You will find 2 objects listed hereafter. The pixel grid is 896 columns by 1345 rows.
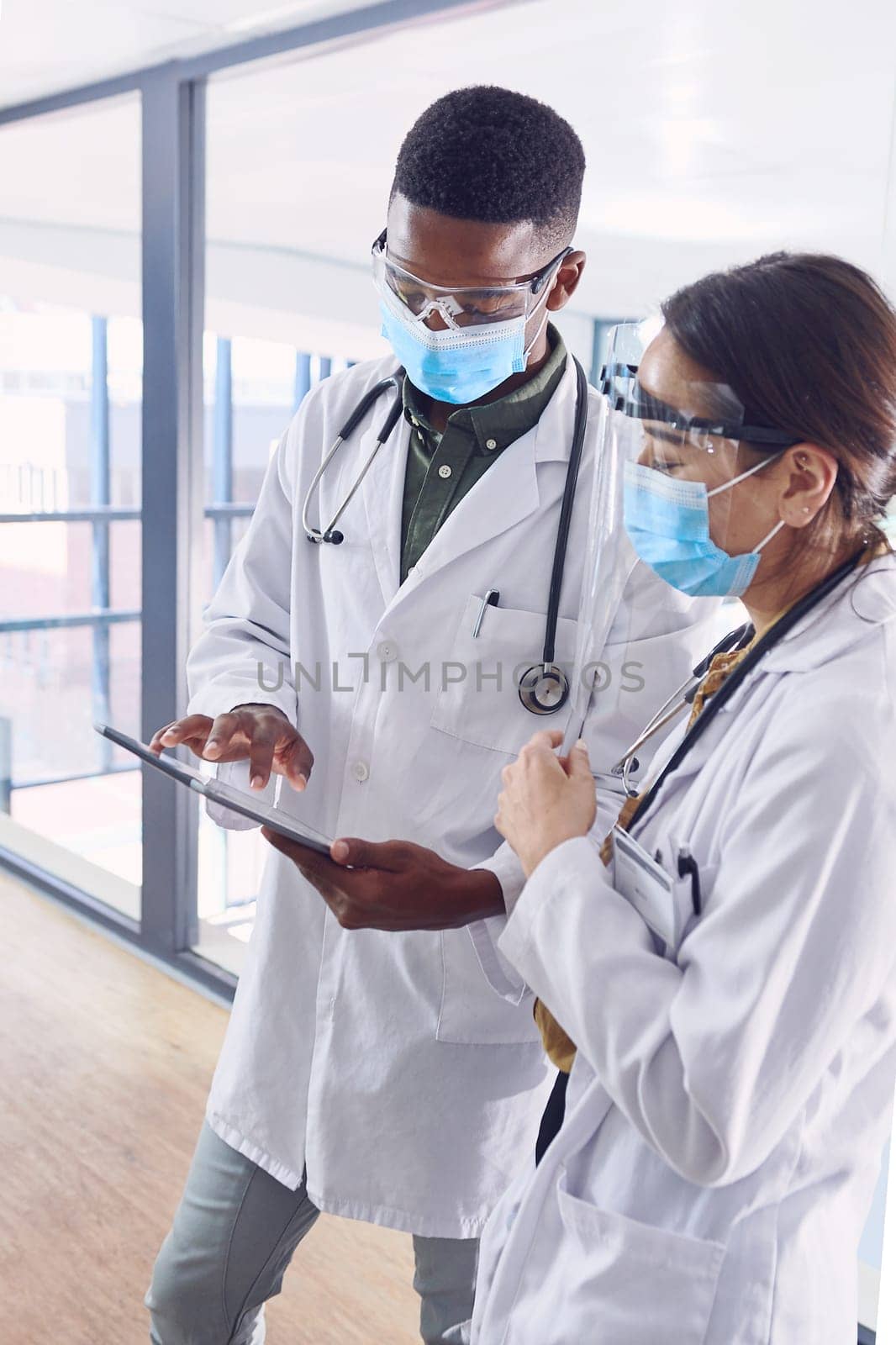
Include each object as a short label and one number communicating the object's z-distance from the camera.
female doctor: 0.76
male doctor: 1.29
